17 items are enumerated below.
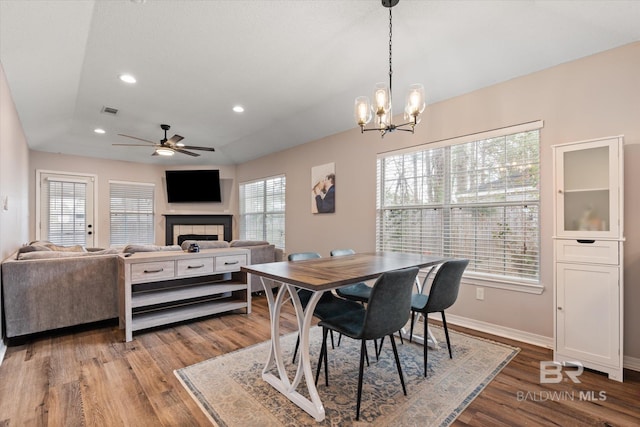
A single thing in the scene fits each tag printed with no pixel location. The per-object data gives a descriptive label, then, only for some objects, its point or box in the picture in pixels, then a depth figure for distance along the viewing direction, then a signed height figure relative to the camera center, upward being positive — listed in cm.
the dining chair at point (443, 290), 235 -60
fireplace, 739 -34
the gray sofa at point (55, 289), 286 -75
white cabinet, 226 -32
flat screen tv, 732 +69
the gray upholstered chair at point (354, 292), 271 -73
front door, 608 +11
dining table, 182 -41
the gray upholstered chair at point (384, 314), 181 -62
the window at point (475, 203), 300 +11
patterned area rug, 185 -123
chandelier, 219 +80
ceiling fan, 479 +107
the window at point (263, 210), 615 +9
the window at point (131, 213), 687 +2
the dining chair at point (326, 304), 233 -74
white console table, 312 -89
